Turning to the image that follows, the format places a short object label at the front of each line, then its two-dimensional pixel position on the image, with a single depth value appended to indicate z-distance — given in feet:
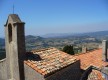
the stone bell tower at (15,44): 21.04
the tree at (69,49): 44.07
